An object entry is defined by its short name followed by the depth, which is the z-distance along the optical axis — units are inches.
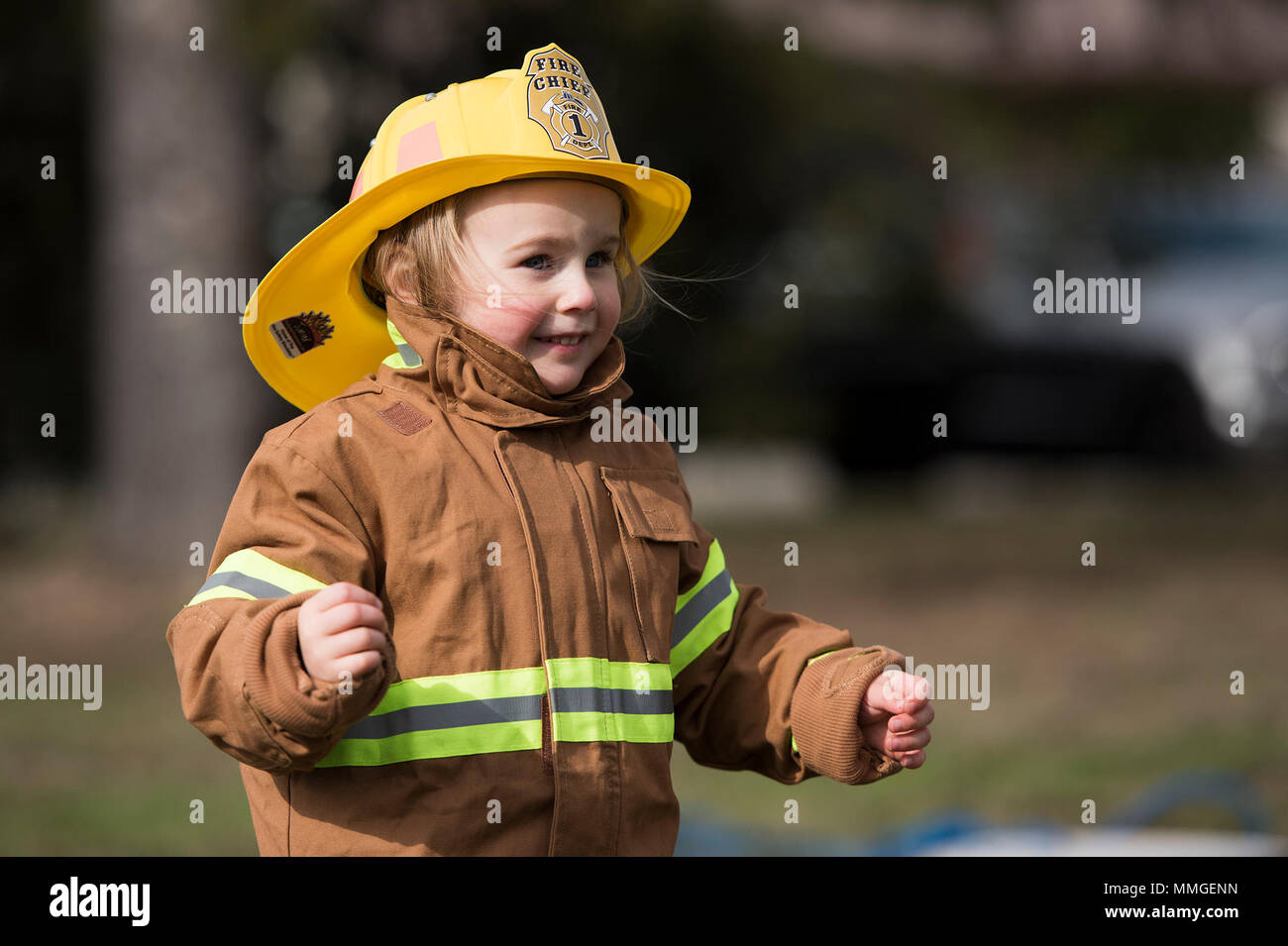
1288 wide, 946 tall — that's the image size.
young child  82.0
